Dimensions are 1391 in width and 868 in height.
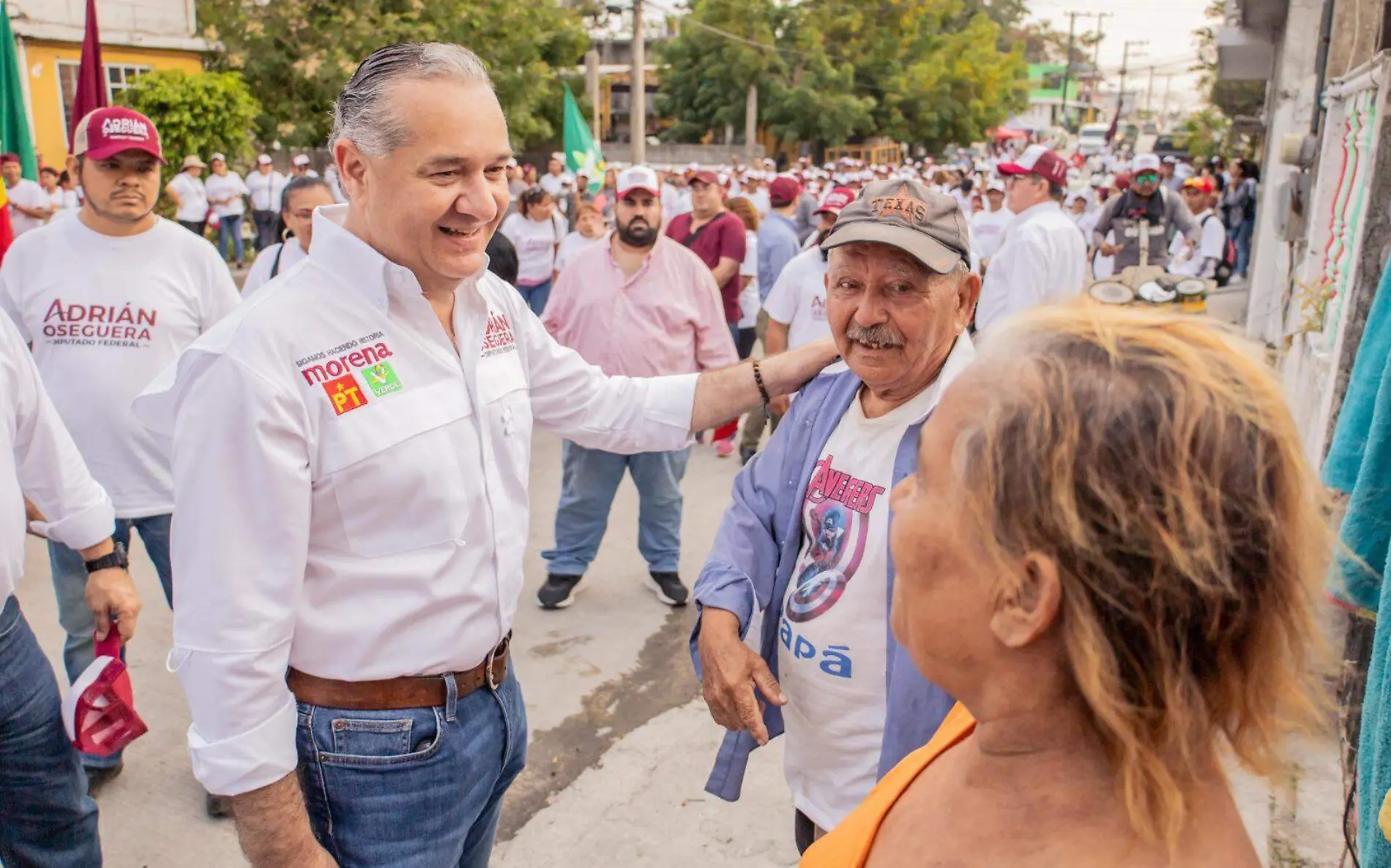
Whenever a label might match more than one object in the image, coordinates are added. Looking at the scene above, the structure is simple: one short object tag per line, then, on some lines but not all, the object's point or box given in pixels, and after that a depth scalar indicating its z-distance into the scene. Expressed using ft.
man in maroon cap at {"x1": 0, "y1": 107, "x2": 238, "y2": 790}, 11.08
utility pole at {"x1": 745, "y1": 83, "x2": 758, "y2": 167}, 129.08
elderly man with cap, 6.70
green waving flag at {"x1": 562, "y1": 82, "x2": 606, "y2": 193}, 45.09
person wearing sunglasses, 32.09
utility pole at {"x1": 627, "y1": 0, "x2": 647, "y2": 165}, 80.33
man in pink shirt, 16.88
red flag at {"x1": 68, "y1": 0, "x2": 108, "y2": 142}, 15.23
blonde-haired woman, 2.92
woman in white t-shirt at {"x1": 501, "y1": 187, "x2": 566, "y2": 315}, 30.19
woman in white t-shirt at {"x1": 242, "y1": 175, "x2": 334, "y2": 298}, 15.44
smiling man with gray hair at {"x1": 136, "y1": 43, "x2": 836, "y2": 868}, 5.49
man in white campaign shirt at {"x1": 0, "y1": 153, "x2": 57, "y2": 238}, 39.27
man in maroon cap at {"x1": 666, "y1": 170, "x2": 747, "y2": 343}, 24.23
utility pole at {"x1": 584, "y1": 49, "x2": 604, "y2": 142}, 90.99
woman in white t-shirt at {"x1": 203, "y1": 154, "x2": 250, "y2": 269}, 53.88
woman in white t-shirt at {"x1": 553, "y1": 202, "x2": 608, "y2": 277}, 27.91
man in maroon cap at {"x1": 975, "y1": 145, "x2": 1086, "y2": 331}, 19.43
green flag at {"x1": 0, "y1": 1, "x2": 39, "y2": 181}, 19.71
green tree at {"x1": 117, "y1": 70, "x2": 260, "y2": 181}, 57.93
